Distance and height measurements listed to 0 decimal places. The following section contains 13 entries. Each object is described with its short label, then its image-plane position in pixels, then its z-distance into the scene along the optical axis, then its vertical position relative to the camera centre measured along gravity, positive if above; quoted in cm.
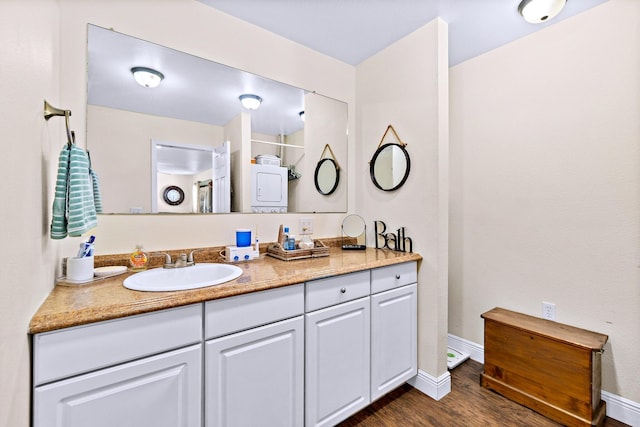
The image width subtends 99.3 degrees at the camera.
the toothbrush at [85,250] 112 -15
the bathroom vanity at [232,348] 80 -51
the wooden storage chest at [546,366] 144 -89
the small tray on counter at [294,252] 161 -23
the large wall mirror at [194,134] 135 +47
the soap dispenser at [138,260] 133 -22
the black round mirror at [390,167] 192 +35
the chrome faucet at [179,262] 136 -24
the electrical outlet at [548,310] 177 -64
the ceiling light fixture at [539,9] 151 +117
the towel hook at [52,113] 93 +35
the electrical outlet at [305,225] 200 -8
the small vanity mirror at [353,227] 216 -10
